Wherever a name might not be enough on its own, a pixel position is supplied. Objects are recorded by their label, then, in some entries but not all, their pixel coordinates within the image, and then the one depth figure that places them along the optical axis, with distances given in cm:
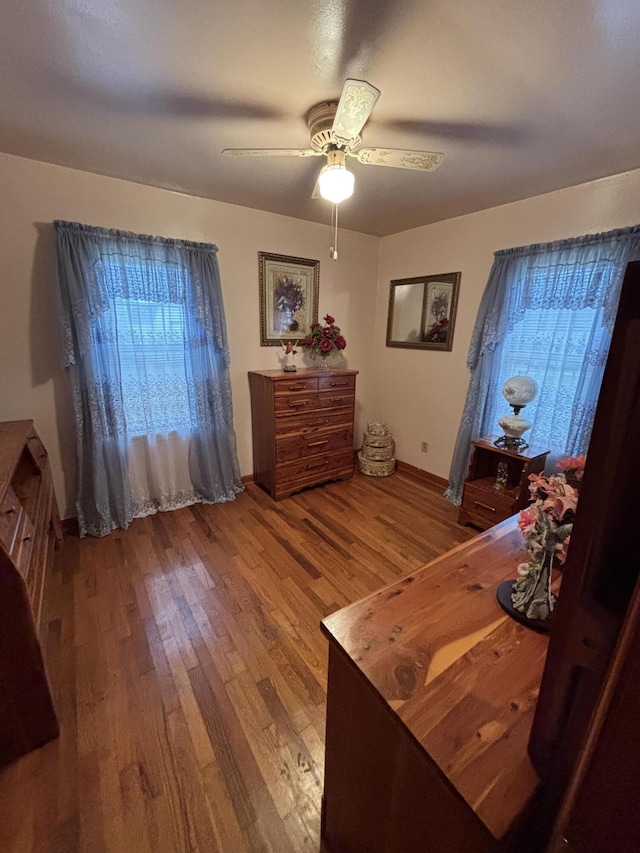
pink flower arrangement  84
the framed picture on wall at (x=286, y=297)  300
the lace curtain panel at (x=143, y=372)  222
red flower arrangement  313
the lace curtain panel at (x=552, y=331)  210
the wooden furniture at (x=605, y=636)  32
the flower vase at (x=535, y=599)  86
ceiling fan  140
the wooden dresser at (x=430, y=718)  58
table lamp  240
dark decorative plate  85
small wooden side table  233
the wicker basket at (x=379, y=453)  355
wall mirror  302
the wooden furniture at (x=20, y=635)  113
